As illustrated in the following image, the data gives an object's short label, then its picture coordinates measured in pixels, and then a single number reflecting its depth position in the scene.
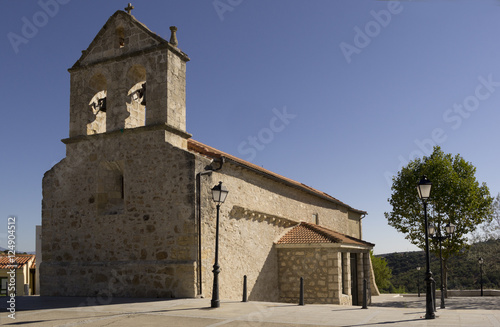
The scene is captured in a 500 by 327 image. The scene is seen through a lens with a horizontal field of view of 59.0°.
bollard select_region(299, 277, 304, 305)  13.69
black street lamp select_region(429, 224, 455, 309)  20.33
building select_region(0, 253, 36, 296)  30.83
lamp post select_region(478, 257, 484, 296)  31.09
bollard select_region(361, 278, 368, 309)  12.84
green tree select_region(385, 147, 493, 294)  29.61
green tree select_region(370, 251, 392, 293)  48.31
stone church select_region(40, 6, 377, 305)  14.27
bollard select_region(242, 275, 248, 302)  13.60
